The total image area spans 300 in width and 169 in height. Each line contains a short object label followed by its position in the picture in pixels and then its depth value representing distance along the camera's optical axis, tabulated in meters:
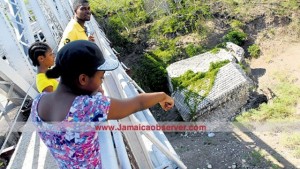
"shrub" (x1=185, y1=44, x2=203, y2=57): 6.52
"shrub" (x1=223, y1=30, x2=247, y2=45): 6.49
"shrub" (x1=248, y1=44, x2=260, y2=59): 6.19
